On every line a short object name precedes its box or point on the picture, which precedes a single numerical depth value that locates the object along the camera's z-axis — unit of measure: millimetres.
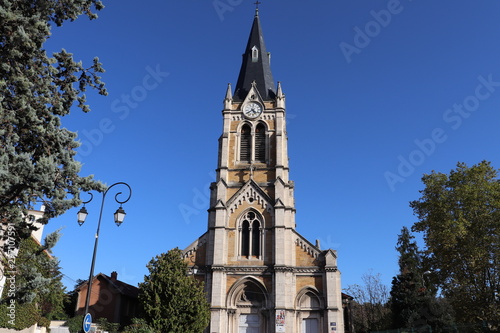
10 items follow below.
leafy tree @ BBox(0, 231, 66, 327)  11773
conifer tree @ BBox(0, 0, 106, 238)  11164
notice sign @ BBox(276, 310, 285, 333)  28578
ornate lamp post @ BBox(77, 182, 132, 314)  14609
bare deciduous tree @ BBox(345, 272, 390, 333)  40312
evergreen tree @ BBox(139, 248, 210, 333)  25344
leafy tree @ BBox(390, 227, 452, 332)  33347
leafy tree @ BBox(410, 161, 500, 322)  22609
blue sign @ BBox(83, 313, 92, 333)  12953
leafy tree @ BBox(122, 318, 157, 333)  23342
